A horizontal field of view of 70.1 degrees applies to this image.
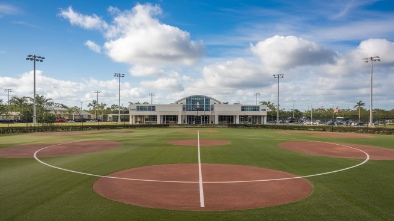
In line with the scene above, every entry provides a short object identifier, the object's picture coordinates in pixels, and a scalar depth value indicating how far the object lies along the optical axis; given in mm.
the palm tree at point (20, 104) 124975
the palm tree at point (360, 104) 139250
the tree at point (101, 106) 163162
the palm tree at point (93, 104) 167212
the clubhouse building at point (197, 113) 97750
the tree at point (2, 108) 110406
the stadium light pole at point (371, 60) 65519
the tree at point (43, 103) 103050
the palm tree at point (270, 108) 144625
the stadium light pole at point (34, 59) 66100
